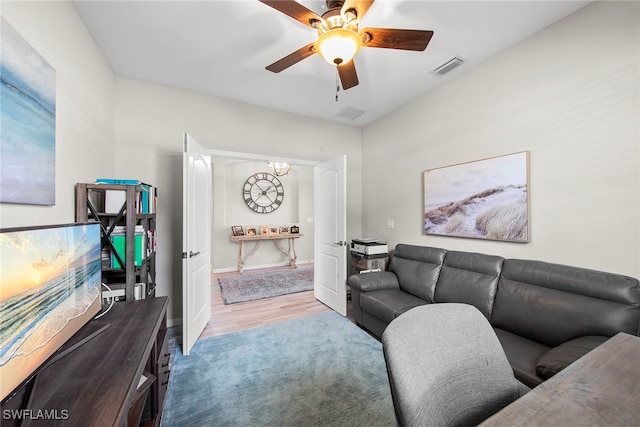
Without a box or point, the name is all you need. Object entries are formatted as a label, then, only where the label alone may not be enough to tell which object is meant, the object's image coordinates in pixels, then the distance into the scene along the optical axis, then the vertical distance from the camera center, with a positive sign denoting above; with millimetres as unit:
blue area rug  1525 -1286
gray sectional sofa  1373 -668
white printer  3143 -431
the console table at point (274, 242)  5293 -697
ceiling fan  1364 +1138
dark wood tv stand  719 -597
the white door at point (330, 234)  3074 -266
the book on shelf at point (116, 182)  1850 +273
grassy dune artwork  2047 +151
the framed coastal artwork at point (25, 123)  1001 +443
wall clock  5766 +570
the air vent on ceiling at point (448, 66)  2279 +1483
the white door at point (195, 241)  2203 -266
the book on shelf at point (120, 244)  1769 -210
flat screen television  692 -280
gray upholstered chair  663 -487
